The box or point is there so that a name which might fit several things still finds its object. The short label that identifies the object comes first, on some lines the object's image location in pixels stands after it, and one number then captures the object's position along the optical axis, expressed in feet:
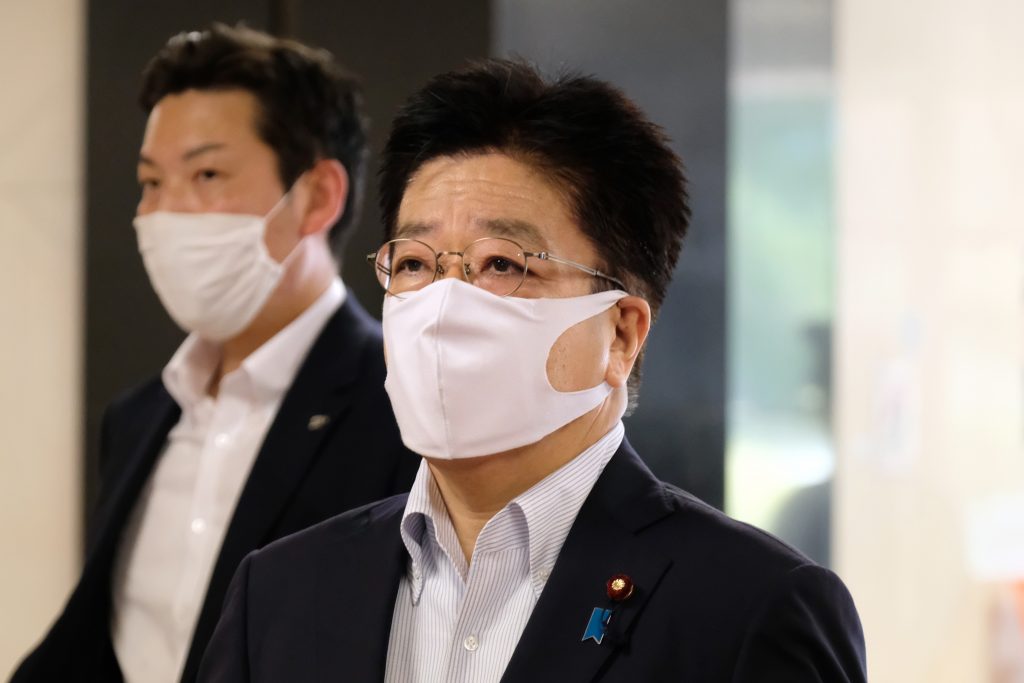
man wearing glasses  9.53
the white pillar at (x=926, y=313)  19.40
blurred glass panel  18.47
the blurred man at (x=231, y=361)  15.05
